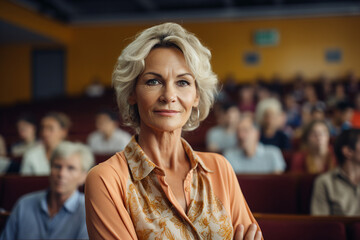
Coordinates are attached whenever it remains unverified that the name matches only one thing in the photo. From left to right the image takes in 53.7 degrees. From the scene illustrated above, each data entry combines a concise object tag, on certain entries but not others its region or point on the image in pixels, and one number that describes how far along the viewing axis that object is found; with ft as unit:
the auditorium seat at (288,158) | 8.10
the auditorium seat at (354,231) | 3.59
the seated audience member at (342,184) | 5.36
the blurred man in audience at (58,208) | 4.54
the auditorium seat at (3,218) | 4.67
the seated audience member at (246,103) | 15.44
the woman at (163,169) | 2.50
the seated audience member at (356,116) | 12.53
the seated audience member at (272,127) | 9.53
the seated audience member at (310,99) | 16.90
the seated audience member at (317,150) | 7.22
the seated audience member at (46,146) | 7.92
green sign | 26.30
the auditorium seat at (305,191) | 5.96
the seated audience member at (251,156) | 7.54
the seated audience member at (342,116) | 11.63
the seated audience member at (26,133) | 10.46
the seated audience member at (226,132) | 10.23
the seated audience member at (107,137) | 11.10
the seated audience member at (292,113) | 15.14
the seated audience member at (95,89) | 26.50
